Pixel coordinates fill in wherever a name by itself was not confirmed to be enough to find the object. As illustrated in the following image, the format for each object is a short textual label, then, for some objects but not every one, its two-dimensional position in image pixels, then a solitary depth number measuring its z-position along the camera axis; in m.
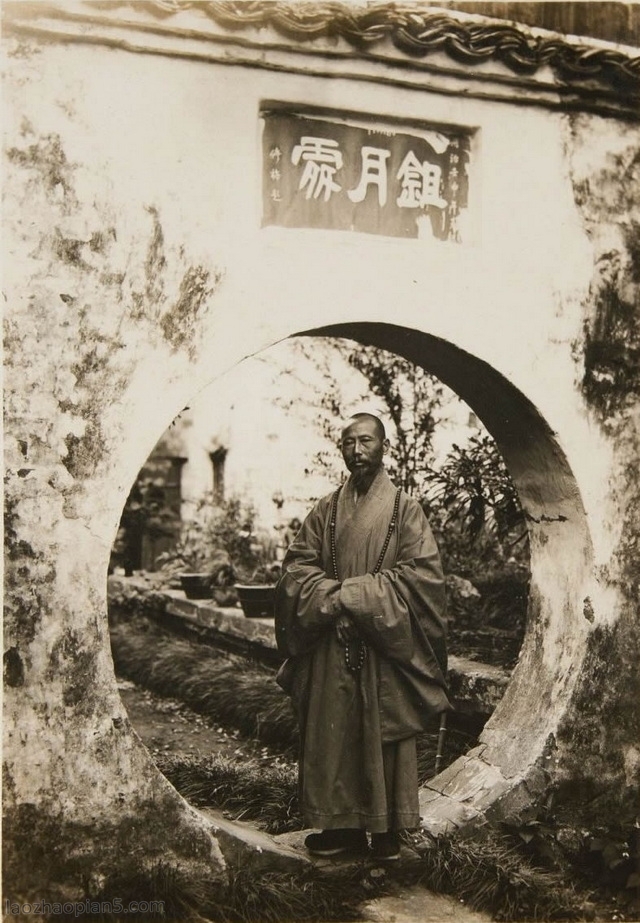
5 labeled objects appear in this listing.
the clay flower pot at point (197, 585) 10.27
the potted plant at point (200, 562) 10.12
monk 4.59
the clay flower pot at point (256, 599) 8.89
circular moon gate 5.08
